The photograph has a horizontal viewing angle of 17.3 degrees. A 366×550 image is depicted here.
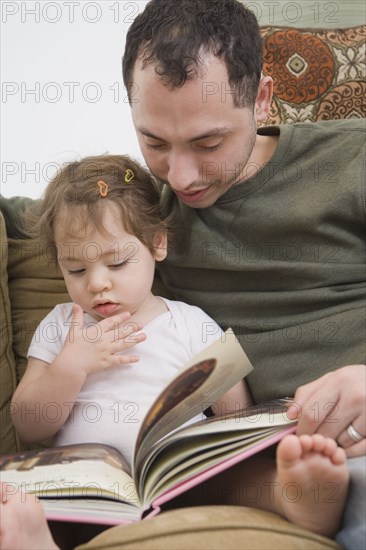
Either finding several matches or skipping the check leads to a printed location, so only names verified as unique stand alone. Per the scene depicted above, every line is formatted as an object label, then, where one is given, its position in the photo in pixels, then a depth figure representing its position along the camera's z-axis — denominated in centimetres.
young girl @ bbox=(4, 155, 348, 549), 128
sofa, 107
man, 127
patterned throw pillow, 154
